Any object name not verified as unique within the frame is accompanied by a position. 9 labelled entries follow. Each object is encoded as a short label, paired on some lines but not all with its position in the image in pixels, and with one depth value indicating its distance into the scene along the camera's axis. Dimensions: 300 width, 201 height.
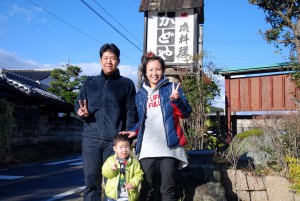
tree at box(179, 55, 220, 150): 5.55
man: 3.25
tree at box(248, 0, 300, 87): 9.06
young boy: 3.19
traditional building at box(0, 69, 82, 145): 12.50
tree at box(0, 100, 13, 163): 11.12
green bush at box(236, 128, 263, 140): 6.41
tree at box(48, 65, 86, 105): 24.98
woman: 3.20
